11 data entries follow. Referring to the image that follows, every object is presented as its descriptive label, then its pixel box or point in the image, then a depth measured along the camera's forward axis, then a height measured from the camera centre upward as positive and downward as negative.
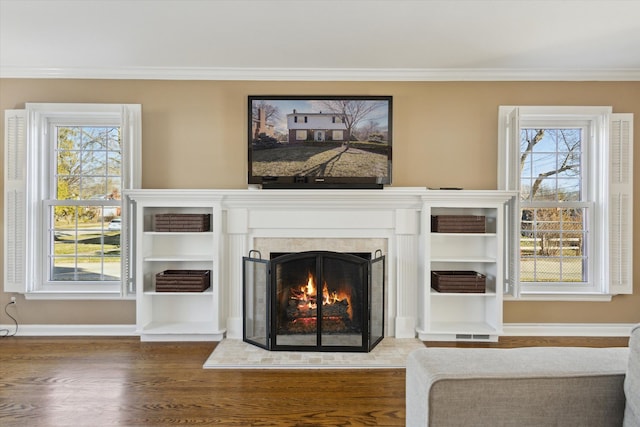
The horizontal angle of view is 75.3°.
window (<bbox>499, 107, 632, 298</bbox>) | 3.68 +0.13
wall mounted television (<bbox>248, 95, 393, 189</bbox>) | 3.66 +0.63
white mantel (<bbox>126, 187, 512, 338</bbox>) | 3.49 -0.17
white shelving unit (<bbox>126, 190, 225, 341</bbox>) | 3.46 -0.48
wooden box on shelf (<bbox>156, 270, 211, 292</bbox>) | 3.47 -0.61
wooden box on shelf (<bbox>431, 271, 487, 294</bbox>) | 3.47 -0.60
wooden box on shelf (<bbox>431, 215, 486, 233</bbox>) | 3.44 -0.11
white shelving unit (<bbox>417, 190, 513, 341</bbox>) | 3.45 -0.46
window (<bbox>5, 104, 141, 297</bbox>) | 3.65 +0.08
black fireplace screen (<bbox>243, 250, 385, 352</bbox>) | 3.25 -0.73
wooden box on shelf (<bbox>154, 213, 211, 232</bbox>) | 3.46 -0.11
